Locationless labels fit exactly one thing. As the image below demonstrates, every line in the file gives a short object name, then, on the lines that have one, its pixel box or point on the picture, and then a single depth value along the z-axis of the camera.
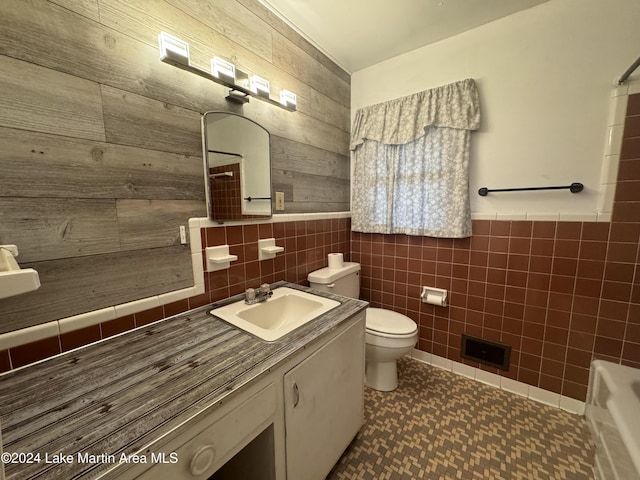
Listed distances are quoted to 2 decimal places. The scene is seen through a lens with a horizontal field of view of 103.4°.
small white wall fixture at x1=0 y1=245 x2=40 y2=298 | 0.53
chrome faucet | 1.33
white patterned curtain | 1.74
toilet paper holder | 1.93
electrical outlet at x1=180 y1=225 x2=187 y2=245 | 1.18
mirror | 1.26
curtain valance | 1.70
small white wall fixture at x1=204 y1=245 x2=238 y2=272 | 1.28
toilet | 1.66
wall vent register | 1.79
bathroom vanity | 0.55
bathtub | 0.86
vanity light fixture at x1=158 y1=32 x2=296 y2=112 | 1.02
